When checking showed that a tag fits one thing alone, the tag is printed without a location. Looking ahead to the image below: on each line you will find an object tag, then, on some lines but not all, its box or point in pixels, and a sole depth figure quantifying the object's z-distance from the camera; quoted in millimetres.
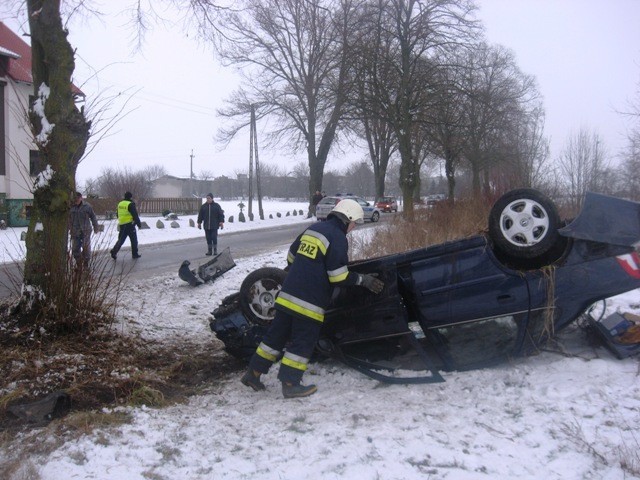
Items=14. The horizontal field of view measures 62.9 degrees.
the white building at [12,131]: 23766
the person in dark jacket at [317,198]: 28438
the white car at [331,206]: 27250
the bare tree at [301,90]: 29094
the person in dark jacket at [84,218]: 9609
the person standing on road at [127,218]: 12424
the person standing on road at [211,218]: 12961
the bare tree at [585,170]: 22652
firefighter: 4285
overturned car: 4133
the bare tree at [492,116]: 20875
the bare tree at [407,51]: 18422
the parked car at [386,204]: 43562
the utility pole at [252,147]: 31344
